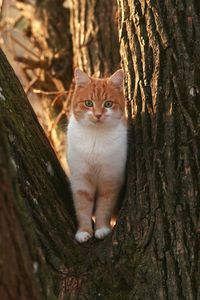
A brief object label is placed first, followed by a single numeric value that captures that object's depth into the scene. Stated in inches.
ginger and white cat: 248.4
